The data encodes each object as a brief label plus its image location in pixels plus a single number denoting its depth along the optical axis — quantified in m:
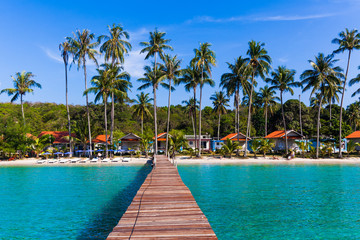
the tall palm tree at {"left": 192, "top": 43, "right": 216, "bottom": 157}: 42.75
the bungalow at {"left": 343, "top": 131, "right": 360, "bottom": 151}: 48.75
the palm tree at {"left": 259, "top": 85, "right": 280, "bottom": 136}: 59.28
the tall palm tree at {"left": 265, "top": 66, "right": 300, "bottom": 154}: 46.53
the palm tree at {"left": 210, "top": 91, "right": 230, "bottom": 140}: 60.47
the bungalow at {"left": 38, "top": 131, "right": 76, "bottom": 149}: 49.19
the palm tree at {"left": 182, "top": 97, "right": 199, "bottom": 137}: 58.68
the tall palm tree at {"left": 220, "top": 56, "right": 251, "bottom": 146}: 44.22
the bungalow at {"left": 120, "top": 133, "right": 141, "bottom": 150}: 47.50
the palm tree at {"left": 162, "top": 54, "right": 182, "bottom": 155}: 41.75
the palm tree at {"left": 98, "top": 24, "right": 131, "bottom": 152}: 45.28
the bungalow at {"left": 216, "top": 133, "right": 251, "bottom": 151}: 51.69
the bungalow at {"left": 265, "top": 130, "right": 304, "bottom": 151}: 48.47
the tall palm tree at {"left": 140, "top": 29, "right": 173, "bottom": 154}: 42.59
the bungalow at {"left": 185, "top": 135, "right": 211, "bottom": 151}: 52.97
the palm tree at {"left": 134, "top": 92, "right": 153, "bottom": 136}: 53.59
